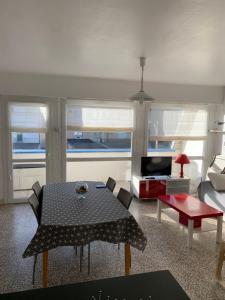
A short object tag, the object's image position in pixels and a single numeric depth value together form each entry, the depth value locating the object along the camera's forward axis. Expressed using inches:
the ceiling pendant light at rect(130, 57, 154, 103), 128.8
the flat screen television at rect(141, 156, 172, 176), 206.5
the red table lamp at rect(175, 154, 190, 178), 205.0
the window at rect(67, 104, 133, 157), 199.6
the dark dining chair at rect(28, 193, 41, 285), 101.1
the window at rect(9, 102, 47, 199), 187.0
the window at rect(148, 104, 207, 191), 217.3
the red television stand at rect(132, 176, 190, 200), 200.5
